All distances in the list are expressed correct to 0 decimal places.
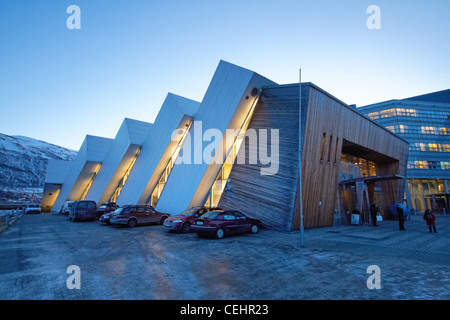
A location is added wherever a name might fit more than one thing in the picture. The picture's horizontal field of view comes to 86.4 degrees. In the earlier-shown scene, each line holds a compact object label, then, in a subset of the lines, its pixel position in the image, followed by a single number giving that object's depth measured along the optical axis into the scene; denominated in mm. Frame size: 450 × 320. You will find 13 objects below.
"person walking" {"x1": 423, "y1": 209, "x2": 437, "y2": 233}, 14742
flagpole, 10030
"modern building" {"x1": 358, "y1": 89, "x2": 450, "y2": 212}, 52750
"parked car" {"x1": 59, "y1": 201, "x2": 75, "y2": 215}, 31688
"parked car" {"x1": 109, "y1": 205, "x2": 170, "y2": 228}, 16641
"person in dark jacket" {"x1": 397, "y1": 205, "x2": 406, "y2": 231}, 16125
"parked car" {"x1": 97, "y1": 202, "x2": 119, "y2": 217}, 23781
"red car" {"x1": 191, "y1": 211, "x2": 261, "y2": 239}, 11945
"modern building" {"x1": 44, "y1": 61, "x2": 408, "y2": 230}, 15906
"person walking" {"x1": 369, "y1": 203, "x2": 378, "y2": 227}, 18656
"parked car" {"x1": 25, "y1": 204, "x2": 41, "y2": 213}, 38319
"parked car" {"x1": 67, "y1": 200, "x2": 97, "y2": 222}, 21953
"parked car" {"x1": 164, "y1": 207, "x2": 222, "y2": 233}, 13977
